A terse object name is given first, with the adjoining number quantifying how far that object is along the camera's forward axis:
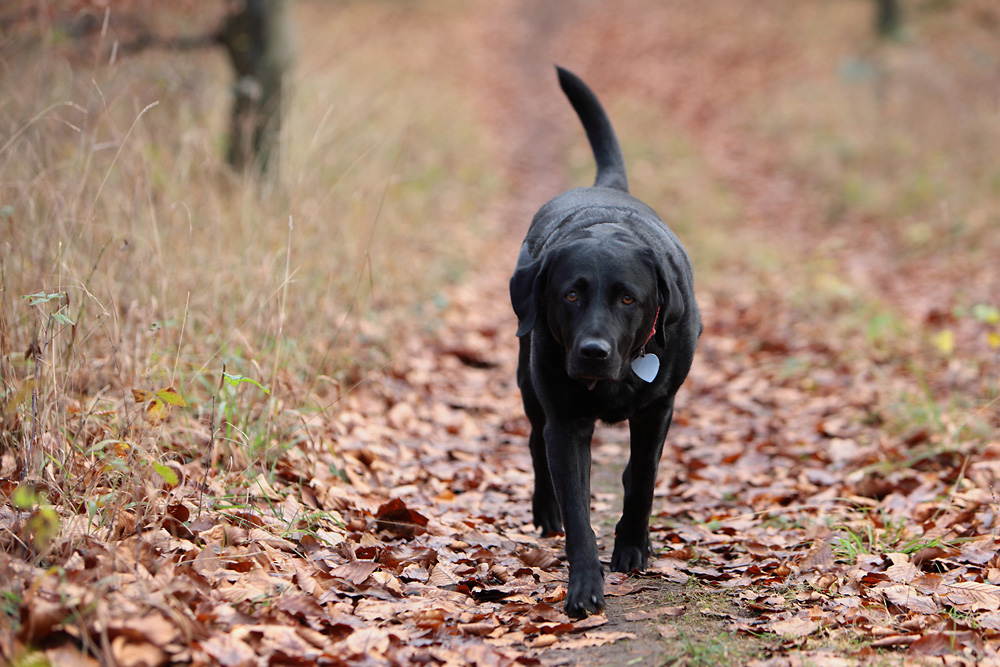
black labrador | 5.18
